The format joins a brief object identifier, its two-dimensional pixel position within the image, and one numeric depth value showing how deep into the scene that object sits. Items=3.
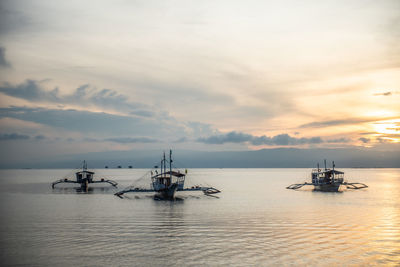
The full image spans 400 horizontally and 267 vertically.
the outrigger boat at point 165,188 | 76.75
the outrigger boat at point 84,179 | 112.94
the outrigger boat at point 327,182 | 101.88
